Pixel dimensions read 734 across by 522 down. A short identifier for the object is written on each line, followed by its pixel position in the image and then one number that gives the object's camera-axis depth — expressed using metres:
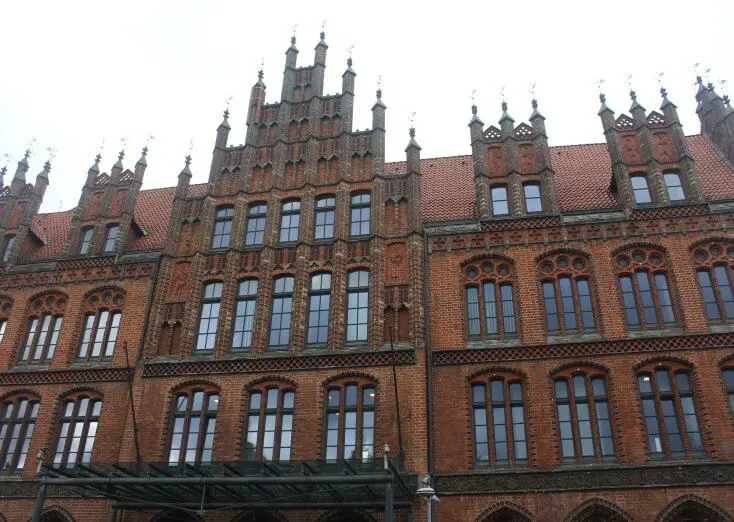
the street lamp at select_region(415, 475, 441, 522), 15.61
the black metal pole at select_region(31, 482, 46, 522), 17.56
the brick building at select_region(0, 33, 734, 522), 18.94
